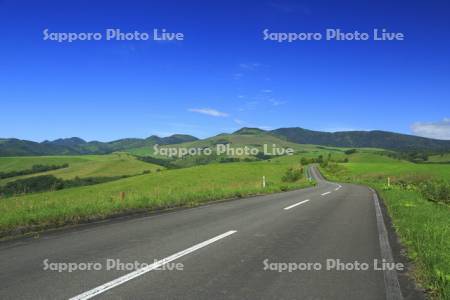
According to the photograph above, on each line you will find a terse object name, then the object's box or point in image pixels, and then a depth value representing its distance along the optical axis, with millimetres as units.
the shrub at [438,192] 29156
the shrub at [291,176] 68881
